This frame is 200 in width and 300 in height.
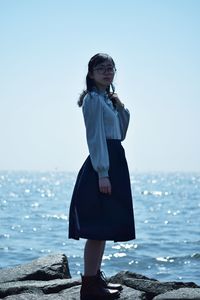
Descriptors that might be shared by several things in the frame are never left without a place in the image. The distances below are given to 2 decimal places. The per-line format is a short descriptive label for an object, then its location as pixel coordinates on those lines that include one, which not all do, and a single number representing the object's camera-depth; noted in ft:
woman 17.15
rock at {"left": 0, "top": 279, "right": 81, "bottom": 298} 19.89
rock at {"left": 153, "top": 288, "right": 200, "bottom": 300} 17.43
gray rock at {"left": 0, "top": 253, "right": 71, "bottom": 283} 22.04
